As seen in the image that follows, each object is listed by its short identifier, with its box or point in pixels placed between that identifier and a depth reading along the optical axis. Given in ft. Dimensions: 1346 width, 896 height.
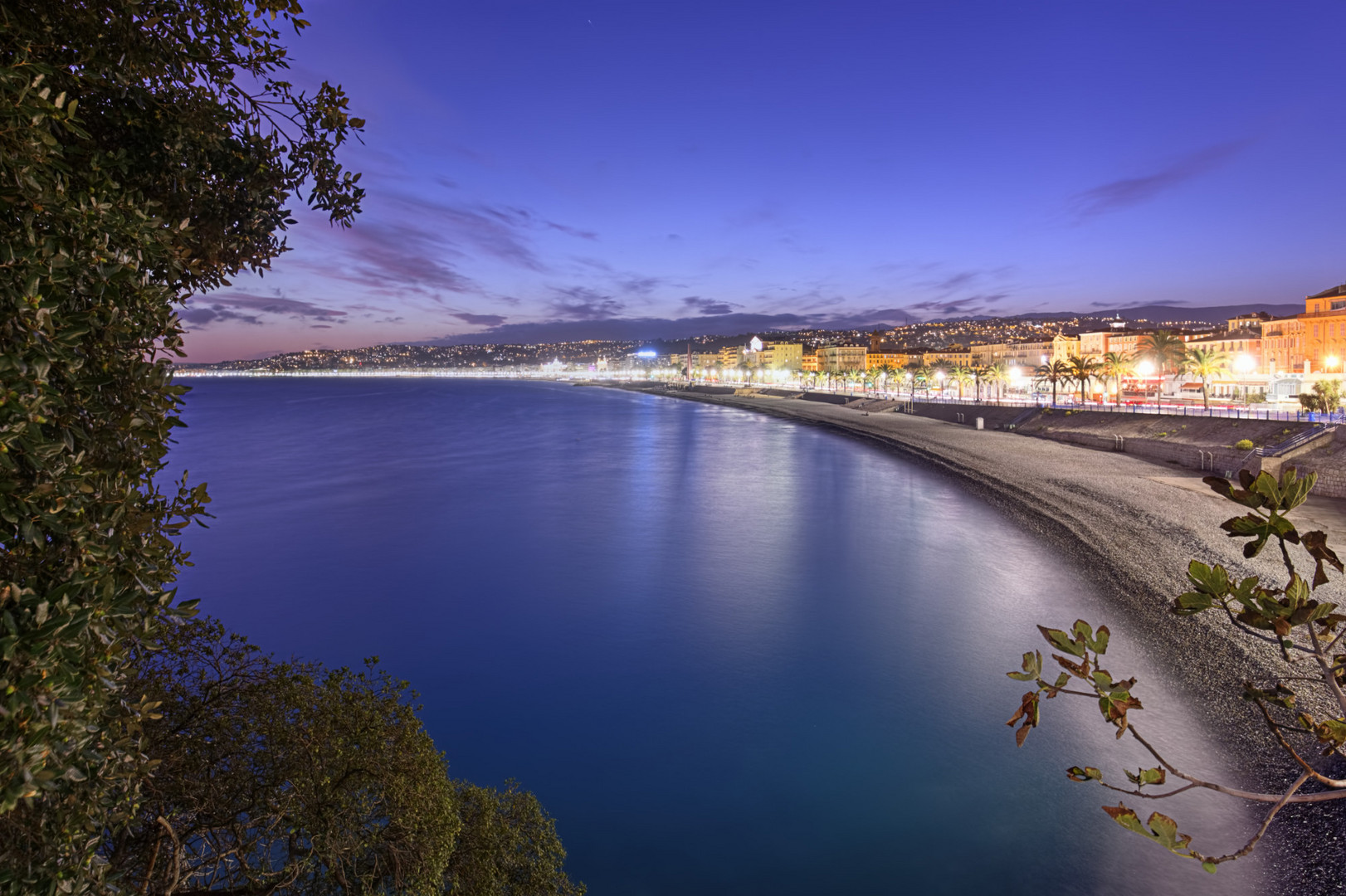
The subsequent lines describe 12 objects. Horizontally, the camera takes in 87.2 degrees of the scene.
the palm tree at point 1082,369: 212.23
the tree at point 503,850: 26.61
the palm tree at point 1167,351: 233.35
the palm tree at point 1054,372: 219.65
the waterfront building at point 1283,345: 234.99
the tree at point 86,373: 10.43
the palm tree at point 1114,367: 225.52
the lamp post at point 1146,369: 258.18
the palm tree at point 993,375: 310.04
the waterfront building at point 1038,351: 414.19
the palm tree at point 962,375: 320.70
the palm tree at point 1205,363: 180.08
